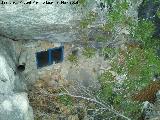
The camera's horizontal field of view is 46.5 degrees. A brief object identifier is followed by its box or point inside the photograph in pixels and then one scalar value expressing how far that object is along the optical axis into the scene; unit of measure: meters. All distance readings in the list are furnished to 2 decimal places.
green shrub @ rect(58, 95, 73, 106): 4.78
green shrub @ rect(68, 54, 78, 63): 5.22
